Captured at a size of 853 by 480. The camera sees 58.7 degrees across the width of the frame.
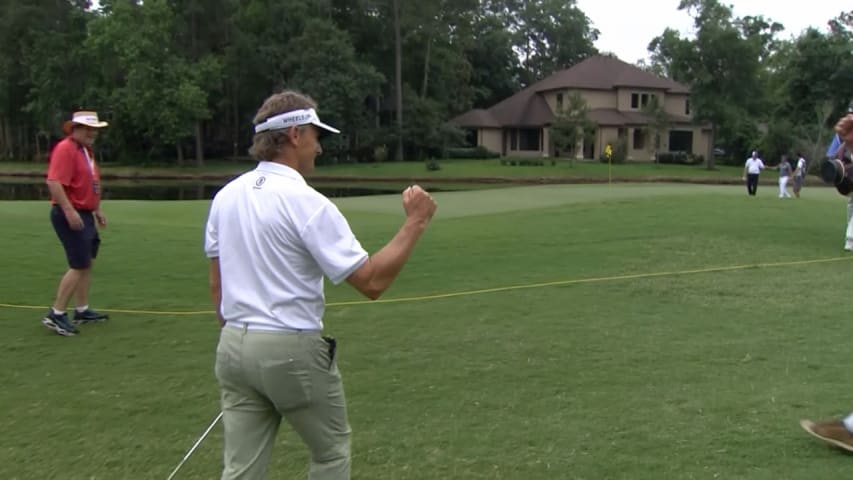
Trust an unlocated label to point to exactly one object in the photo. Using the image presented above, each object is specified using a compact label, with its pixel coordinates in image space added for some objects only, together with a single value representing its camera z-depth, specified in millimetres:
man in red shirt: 7016
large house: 60406
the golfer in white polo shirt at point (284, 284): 2861
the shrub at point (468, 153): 63844
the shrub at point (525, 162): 54756
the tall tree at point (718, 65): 53750
